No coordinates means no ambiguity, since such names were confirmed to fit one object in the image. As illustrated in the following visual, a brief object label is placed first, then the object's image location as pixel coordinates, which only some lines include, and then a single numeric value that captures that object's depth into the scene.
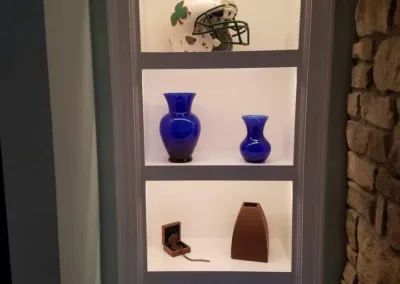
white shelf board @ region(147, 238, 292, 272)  1.54
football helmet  1.43
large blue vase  1.47
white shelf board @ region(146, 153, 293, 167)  1.48
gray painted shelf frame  1.41
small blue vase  1.48
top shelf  1.41
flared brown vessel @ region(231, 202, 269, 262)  1.55
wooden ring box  1.61
